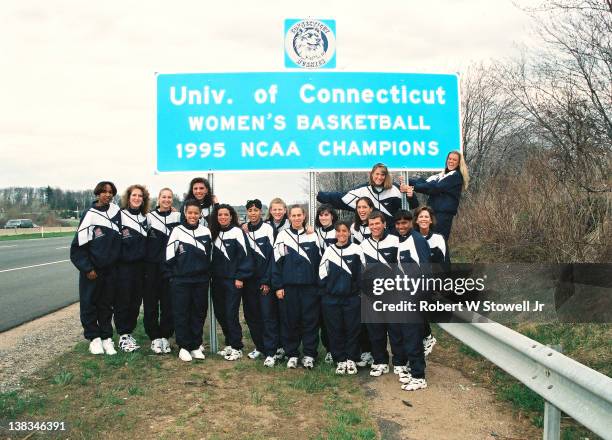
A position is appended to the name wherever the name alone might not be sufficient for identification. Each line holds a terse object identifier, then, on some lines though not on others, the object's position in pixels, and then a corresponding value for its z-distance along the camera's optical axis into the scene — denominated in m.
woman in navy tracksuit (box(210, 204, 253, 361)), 6.07
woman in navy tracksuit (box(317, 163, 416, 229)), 6.26
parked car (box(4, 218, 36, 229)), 68.66
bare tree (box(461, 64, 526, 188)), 24.98
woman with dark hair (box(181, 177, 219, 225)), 6.48
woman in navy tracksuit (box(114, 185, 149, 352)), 6.18
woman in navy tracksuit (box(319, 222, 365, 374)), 5.50
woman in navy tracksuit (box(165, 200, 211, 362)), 5.93
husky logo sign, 6.83
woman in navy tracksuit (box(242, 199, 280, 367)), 5.97
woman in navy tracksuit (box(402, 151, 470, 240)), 6.34
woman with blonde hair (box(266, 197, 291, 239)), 6.40
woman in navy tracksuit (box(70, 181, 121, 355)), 5.99
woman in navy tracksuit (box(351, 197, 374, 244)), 5.93
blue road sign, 6.72
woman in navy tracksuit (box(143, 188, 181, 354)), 6.33
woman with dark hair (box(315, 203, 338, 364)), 5.94
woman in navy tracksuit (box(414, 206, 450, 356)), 5.74
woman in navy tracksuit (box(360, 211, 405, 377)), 5.39
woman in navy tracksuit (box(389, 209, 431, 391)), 5.07
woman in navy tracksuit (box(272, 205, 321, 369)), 5.73
